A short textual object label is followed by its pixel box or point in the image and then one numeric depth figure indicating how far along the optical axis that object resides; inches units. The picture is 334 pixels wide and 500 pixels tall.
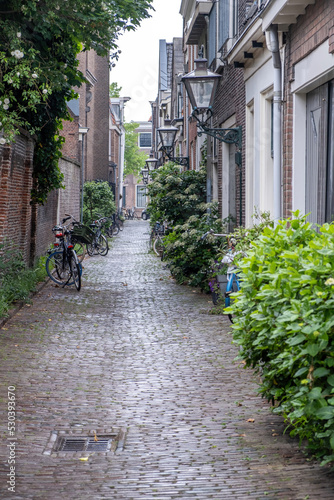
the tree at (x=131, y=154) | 2425.0
